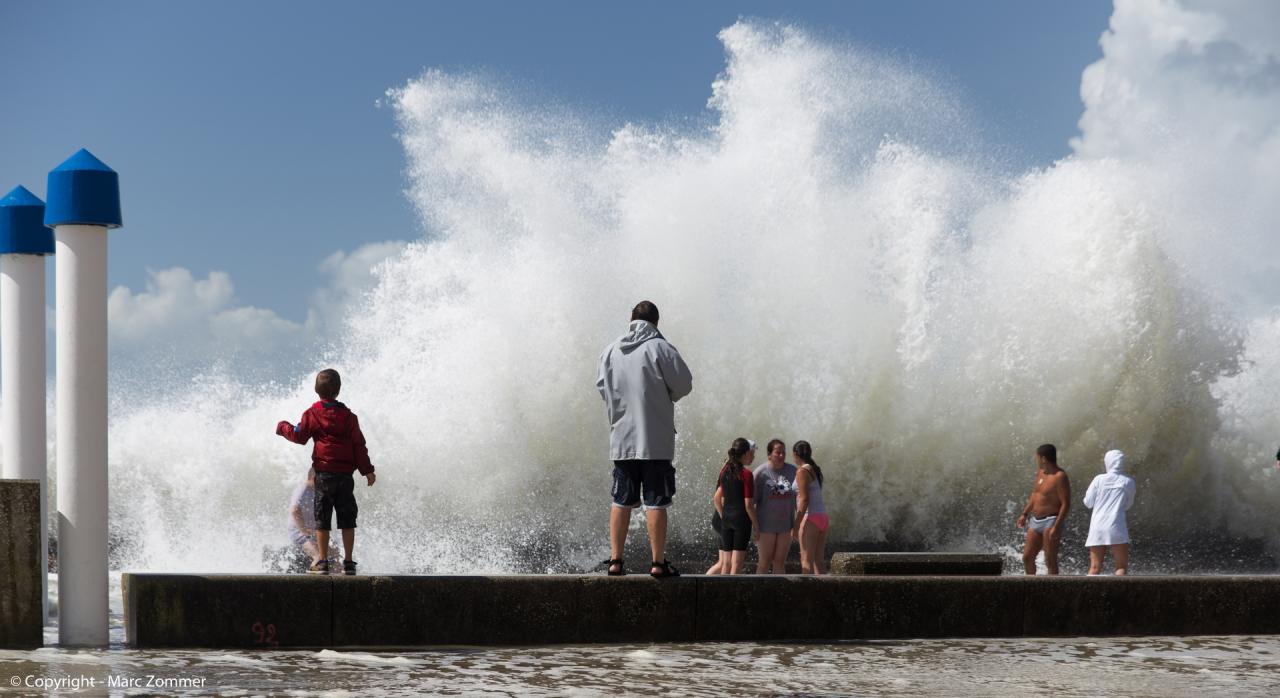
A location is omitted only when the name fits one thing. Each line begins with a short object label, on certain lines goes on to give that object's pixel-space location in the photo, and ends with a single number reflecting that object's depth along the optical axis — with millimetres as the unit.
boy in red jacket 15109
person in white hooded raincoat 22703
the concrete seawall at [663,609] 14234
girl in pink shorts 23297
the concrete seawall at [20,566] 13523
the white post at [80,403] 13836
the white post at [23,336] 16234
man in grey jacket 15141
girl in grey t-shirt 22875
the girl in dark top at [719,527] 22359
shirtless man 23359
